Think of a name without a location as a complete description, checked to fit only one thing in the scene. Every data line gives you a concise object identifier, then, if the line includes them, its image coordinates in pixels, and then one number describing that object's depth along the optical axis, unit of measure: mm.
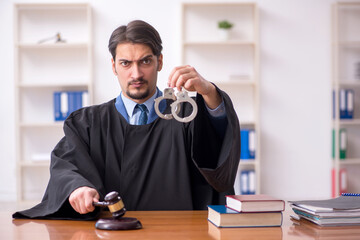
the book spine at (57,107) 5059
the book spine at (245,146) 5102
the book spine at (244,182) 5133
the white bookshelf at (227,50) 5379
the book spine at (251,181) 5141
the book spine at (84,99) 5070
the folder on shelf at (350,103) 5305
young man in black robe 1803
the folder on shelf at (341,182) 5344
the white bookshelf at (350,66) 5520
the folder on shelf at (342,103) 5305
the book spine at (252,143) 5109
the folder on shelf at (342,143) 5328
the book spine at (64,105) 5051
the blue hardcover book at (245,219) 1382
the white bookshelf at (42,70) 5312
